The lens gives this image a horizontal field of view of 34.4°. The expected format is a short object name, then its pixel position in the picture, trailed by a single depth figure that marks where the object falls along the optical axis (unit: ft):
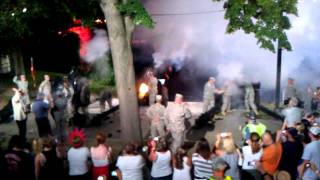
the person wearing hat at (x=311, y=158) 28.58
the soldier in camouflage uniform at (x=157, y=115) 42.73
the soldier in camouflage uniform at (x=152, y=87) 54.90
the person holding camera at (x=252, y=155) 30.71
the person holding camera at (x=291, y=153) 30.04
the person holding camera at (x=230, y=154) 29.30
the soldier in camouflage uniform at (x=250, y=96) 57.52
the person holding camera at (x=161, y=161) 29.48
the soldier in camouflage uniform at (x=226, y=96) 57.57
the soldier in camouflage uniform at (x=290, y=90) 54.54
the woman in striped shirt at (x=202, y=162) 27.73
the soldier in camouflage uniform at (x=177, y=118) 40.57
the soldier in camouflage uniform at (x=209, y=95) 56.24
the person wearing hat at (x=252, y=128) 36.36
